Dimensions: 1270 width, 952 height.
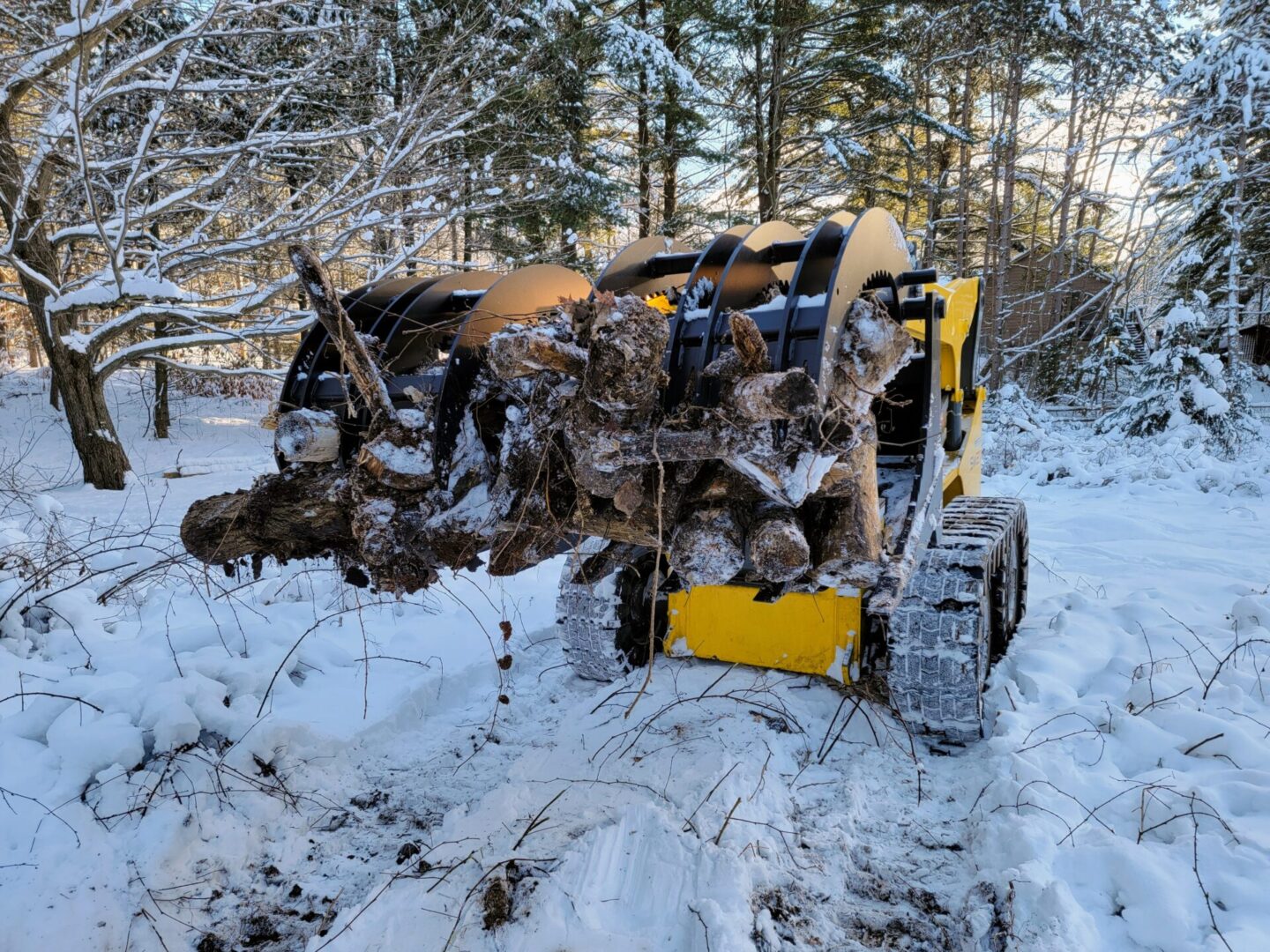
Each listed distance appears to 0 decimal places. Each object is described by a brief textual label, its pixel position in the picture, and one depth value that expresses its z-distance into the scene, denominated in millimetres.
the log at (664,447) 1984
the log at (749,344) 1949
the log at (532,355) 1983
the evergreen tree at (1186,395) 12406
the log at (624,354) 1943
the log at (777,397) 1842
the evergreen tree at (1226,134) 13633
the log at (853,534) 2066
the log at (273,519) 2512
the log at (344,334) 2217
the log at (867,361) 2094
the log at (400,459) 2336
